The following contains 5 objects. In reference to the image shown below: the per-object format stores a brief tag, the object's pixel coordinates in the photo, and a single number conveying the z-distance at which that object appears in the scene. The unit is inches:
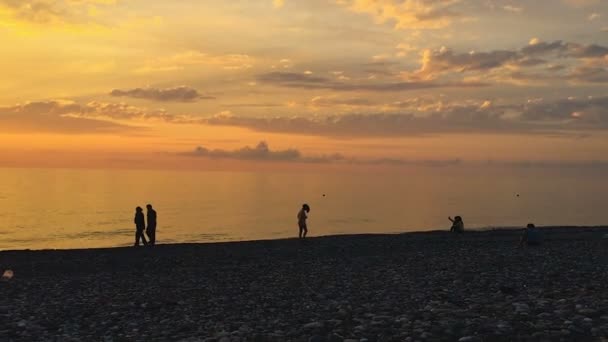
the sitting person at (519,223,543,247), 1285.7
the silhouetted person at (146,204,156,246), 1542.3
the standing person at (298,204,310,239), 1685.5
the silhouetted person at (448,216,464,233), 1753.2
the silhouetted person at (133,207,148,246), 1545.3
